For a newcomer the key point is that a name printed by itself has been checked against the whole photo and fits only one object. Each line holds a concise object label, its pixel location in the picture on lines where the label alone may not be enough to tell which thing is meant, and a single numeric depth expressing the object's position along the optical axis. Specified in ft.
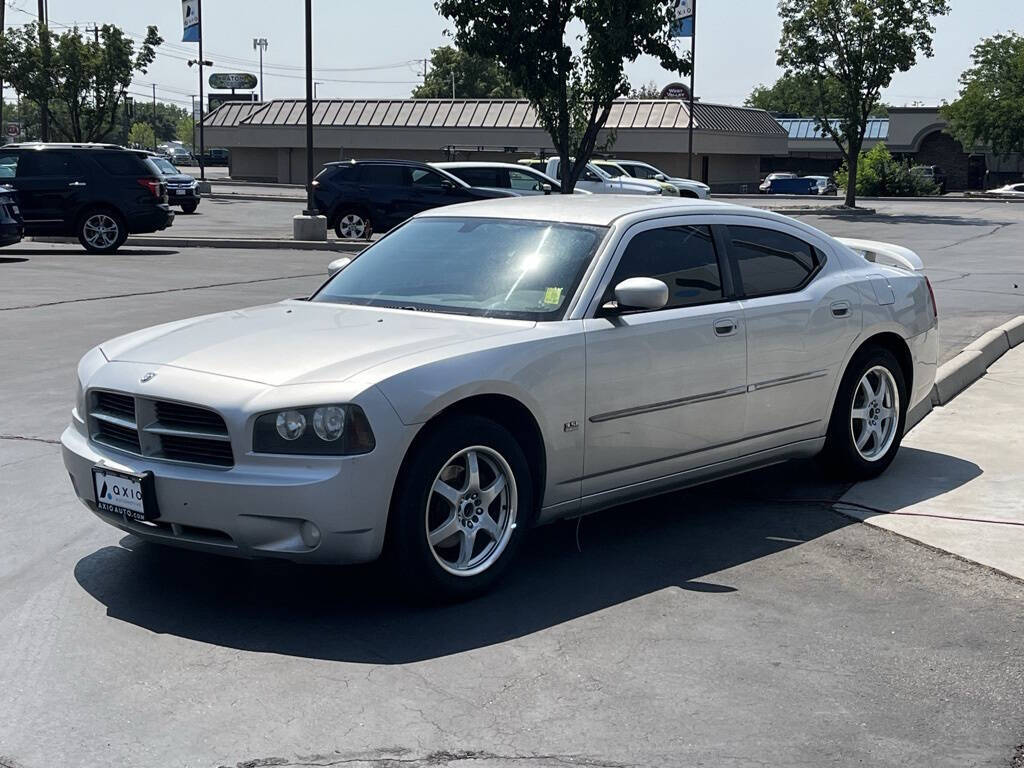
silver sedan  16.19
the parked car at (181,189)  129.18
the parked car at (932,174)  210.86
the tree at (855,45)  145.48
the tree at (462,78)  365.61
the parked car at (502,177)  94.48
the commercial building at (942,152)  277.85
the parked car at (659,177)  134.00
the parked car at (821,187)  242.78
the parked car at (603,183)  118.62
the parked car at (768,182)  246.27
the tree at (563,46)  104.12
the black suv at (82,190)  76.28
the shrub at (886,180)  207.31
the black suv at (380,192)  87.25
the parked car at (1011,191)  205.07
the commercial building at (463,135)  215.72
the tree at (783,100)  418.31
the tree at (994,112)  246.06
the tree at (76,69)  160.56
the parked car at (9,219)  68.39
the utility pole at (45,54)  158.97
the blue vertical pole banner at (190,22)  179.32
